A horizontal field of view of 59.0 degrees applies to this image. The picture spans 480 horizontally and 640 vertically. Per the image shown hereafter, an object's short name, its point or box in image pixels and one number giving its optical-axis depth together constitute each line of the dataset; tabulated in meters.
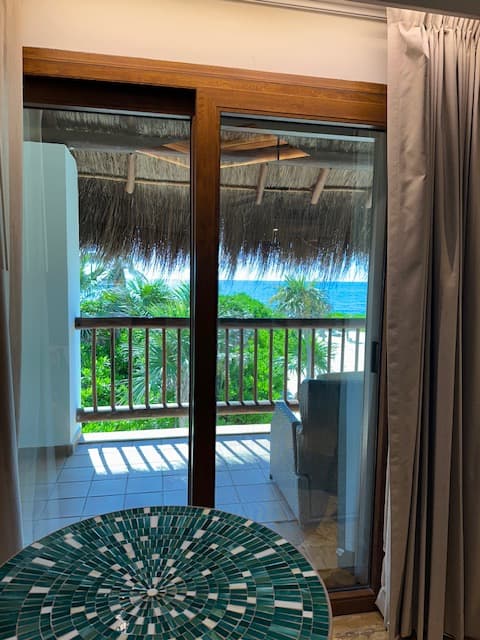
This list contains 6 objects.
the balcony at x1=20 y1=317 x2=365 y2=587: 1.70
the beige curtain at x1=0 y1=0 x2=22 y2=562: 1.31
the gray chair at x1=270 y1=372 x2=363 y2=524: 1.84
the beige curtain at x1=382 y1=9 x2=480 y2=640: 1.51
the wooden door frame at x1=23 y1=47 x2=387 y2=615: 1.43
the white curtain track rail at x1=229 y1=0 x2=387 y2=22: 1.51
